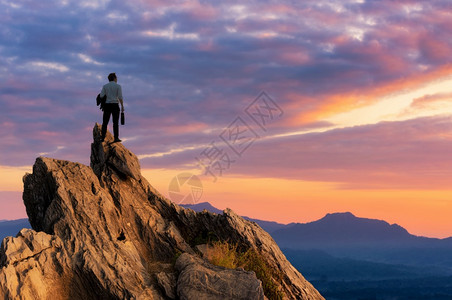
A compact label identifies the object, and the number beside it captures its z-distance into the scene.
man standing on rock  26.47
